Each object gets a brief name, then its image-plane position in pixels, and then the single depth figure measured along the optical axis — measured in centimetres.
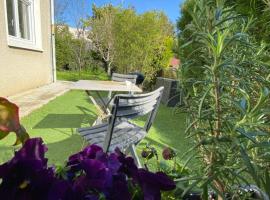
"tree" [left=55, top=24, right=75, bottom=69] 1411
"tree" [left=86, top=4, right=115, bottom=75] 1158
